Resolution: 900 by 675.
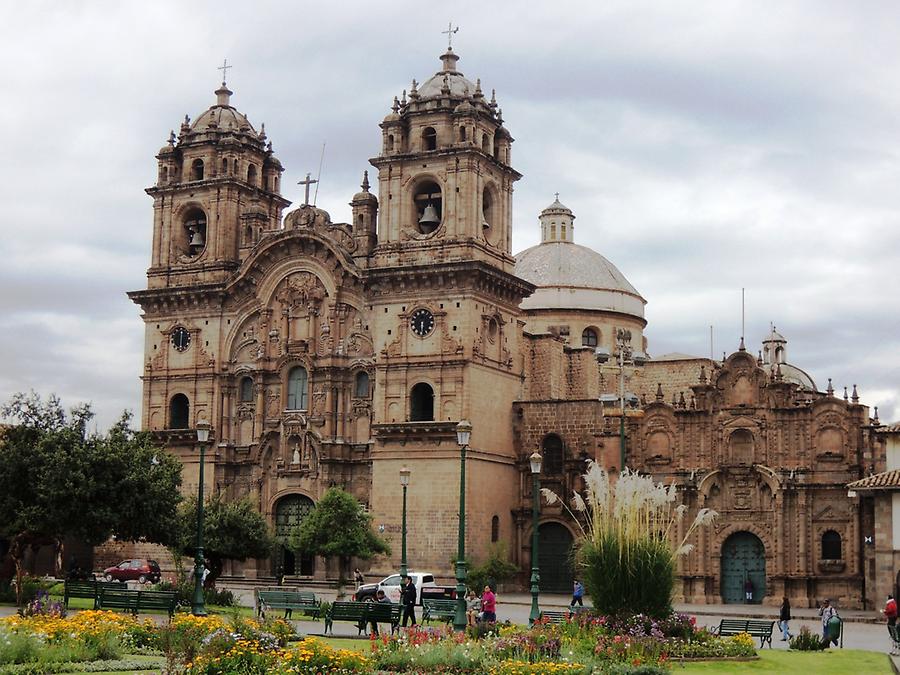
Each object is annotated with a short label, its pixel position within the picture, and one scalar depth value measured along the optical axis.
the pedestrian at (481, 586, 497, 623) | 33.92
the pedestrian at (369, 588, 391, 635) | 36.36
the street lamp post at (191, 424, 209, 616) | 33.12
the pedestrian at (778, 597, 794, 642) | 35.66
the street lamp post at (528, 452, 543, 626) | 33.72
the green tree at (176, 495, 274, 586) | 45.31
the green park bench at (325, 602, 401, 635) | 32.03
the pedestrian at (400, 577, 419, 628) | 35.12
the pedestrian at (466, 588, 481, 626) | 32.91
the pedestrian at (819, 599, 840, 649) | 31.18
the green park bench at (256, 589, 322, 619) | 35.66
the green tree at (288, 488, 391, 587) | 50.88
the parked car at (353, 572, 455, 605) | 43.44
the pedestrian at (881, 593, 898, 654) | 35.47
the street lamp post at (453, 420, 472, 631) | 31.77
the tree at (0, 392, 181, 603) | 40.47
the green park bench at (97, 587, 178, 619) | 33.72
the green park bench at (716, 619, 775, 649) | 31.02
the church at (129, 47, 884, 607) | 51.88
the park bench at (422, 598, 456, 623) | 35.78
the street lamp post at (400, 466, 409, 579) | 42.67
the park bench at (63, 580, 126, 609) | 36.41
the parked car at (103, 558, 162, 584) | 55.50
